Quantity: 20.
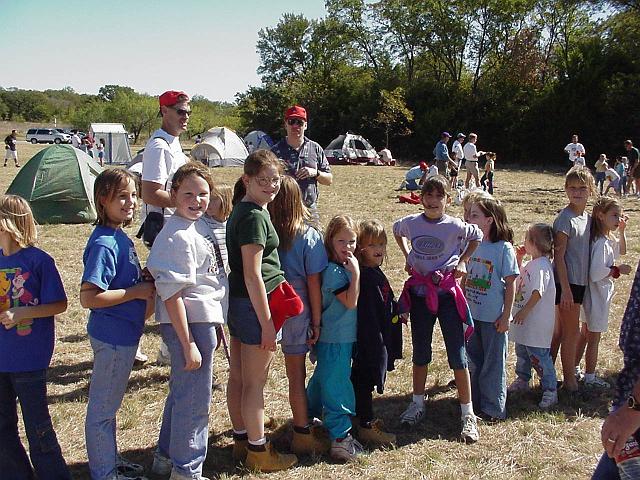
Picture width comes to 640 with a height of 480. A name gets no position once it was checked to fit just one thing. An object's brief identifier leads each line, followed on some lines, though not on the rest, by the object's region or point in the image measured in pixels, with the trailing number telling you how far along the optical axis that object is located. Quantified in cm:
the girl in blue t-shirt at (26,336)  278
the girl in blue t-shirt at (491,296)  387
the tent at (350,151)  3133
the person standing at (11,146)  2418
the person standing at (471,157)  1627
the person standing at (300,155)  475
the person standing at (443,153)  1700
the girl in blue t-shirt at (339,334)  334
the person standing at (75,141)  3185
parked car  5050
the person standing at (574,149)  1917
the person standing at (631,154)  1698
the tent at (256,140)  3525
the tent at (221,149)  2761
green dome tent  1115
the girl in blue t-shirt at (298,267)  327
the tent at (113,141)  3222
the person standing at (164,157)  386
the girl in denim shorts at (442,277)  367
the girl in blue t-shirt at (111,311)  279
